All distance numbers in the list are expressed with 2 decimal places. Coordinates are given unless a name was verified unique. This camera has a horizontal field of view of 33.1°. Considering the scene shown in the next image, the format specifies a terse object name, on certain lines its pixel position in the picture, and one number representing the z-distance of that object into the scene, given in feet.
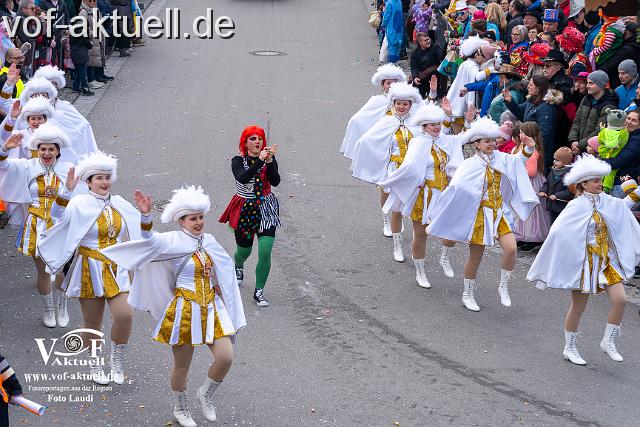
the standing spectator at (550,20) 50.67
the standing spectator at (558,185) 39.81
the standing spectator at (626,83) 41.93
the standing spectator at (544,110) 43.11
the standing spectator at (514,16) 56.39
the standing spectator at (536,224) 41.32
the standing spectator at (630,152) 38.52
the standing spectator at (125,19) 69.87
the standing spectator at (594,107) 41.27
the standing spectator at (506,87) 45.85
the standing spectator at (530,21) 54.08
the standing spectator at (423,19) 61.67
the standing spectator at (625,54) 45.19
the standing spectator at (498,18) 57.67
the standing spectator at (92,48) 61.93
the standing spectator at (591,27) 48.24
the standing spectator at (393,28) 66.85
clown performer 34.60
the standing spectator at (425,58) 57.06
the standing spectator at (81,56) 60.75
